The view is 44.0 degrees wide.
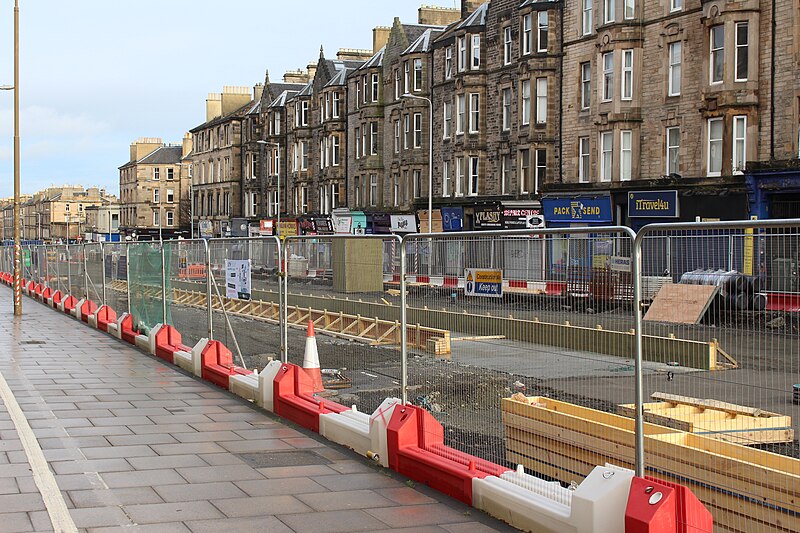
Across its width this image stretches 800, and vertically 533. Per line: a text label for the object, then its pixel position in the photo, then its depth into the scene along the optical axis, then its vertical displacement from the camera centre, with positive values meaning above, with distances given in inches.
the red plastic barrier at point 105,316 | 904.3 -67.7
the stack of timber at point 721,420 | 238.2 -45.3
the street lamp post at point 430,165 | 1867.6 +148.9
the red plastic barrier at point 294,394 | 438.3 -69.6
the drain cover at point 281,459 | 365.1 -81.0
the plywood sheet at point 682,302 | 242.8 -15.0
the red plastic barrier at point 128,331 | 787.4 -70.1
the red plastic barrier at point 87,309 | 997.8 -66.0
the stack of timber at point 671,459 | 228.1 -57.6
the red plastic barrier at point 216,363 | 552.4 -69.3
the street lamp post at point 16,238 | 1104.2 +7.5
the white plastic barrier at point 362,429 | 359.9 -72.3
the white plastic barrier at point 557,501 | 246.1 -70.4
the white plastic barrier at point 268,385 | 471.2 -68.3
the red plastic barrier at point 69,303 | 1117.7 -67.1
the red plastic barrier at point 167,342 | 669.7 -68.2
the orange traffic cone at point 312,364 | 467.8 -57.8
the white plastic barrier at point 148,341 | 706.8 -71.8
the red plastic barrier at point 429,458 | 310.3 -71.4
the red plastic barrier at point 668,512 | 229.9 -63.4
